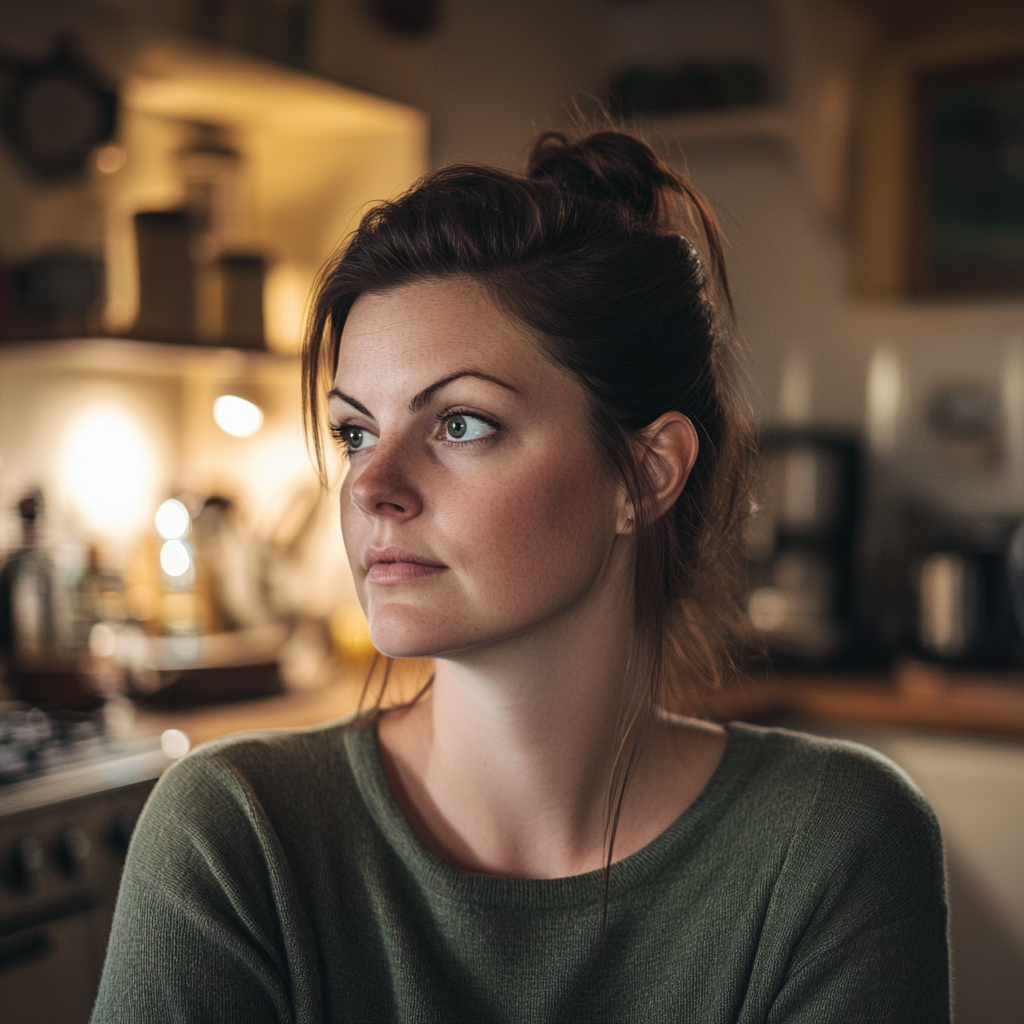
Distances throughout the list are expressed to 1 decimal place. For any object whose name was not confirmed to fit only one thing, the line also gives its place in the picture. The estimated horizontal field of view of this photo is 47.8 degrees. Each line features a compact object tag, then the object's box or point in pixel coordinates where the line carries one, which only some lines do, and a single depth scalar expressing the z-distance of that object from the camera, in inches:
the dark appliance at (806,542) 104.7
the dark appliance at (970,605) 98.6
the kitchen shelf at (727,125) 105.3
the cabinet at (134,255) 82.7
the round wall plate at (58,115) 81.4
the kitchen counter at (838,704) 77.5
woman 34.3
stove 57.9
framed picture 110.3
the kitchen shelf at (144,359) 81.3
